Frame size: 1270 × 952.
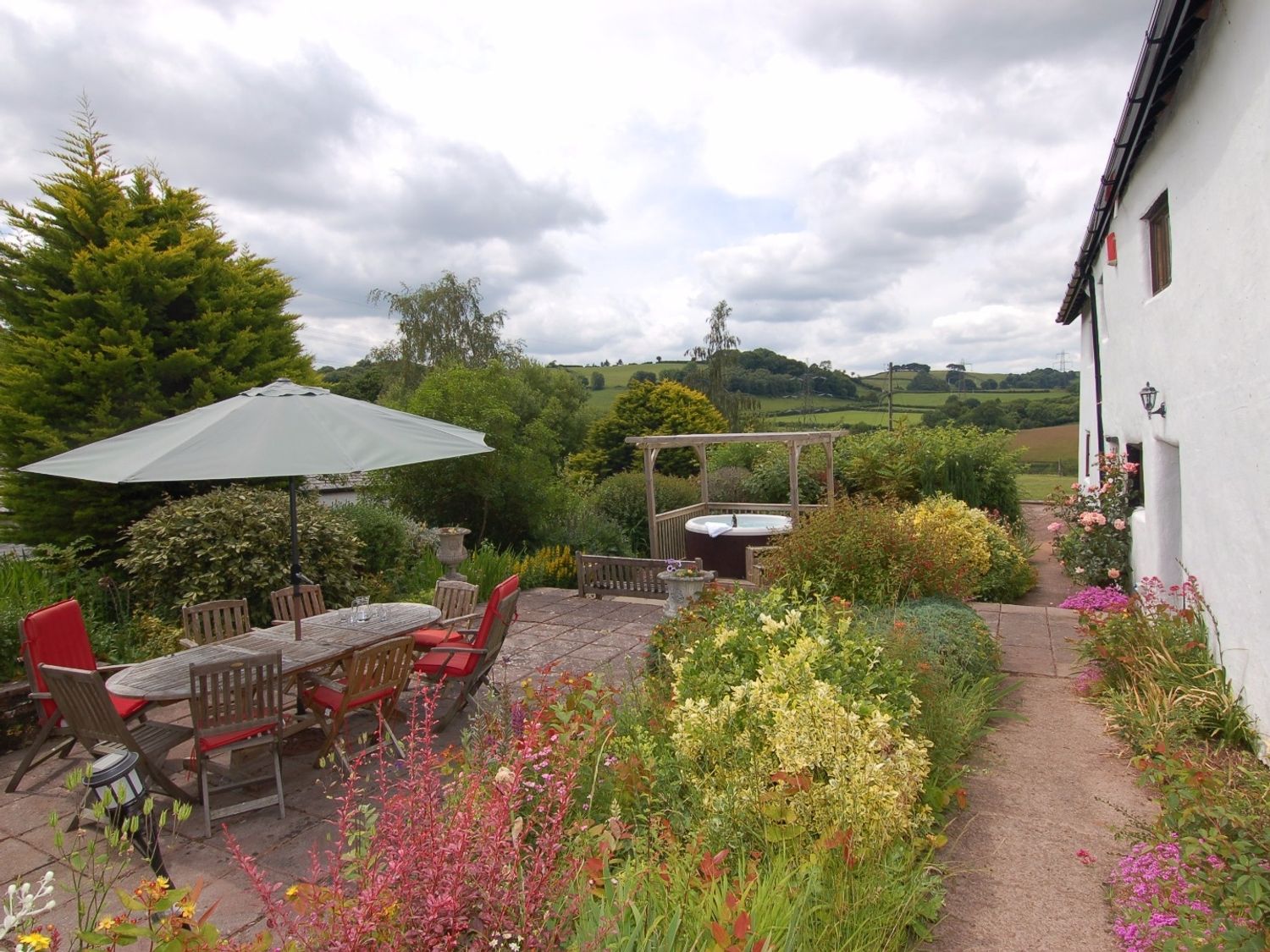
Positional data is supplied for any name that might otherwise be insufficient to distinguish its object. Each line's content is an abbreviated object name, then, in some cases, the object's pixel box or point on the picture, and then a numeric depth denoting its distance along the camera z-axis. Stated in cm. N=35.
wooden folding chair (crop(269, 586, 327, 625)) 568
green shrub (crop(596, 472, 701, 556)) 1301
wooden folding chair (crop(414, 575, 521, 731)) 484
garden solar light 218
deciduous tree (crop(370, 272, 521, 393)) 2342
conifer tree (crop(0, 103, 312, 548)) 722
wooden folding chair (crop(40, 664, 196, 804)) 364
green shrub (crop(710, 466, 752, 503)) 1405
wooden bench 877
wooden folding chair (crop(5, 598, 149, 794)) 418
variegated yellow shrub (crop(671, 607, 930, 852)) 269
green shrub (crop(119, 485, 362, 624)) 648
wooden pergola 1080
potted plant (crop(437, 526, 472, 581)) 887
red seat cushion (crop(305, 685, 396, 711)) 429
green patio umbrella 404
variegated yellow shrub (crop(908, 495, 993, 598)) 605
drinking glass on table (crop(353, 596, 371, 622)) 518
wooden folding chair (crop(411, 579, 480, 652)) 557
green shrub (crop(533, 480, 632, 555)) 1147
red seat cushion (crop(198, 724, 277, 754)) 379
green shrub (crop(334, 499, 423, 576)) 852
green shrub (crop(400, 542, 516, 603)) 842
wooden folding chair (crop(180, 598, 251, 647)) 514
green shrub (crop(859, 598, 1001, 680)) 454
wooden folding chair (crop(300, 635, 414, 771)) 410
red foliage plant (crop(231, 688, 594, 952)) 162
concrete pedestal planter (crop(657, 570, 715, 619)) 682
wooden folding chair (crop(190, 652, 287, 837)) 371
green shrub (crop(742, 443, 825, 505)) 1358
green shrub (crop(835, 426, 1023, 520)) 1246
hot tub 1056
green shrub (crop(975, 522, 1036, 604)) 930
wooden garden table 398
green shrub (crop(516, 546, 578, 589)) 987
